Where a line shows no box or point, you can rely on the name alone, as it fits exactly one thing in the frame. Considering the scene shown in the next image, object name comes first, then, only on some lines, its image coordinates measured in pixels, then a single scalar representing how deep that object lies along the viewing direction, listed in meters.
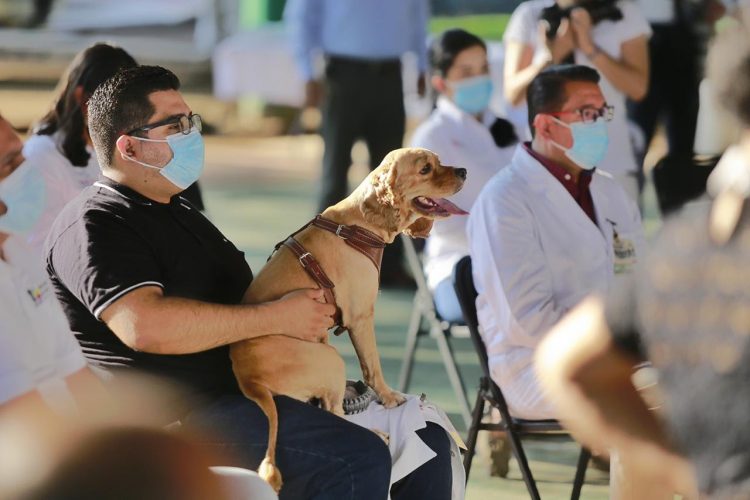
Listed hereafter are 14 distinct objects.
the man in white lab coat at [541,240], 8.31
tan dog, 6.40
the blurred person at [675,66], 15.23
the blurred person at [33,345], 5.00
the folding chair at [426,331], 10.19
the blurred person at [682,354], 3.41
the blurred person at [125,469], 4.41
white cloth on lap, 6.66
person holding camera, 12.66
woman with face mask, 11.16
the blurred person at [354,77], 16.22
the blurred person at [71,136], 9.20
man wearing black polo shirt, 6.14
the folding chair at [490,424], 8.23
